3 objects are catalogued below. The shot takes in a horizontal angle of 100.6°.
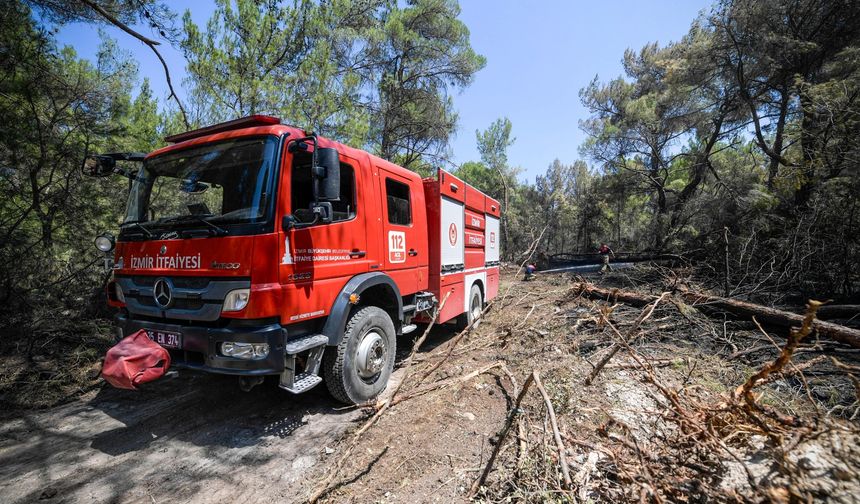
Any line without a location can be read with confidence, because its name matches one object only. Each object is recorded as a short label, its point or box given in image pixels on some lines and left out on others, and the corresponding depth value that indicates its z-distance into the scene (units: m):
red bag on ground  2.70
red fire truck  2.74
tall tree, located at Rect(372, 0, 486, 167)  13.37
